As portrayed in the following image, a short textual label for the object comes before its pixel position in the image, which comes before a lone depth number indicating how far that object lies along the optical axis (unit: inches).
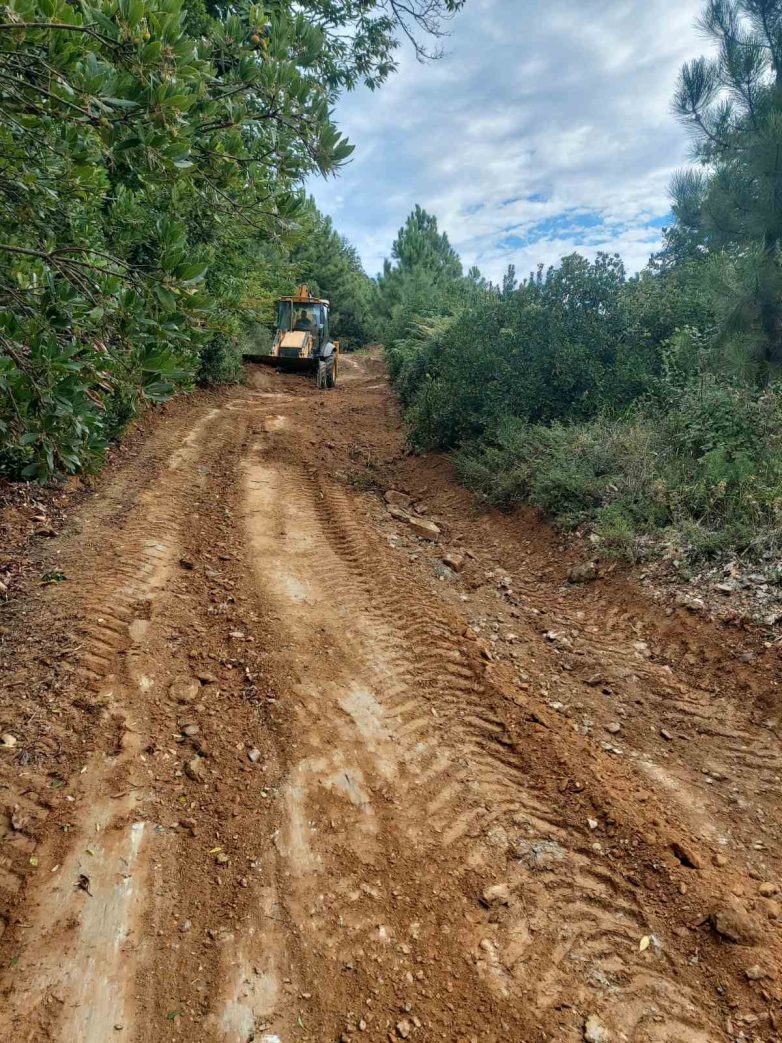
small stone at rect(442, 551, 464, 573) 227.6
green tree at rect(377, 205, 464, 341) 986.7
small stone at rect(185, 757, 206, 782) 118.3
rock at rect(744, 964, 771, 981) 88.6
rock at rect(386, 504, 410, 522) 271.6
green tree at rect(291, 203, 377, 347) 1224.2
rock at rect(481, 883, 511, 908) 97.8
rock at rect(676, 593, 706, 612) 177.2
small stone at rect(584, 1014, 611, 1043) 80.1
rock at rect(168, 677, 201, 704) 138.9
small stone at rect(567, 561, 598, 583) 211.8
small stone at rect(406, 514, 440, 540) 257.1
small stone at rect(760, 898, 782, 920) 98.7
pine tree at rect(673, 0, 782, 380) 240.7
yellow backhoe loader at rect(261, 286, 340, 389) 647.8
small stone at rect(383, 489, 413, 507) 293.7
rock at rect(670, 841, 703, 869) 107.0
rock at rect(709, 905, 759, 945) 93.6
